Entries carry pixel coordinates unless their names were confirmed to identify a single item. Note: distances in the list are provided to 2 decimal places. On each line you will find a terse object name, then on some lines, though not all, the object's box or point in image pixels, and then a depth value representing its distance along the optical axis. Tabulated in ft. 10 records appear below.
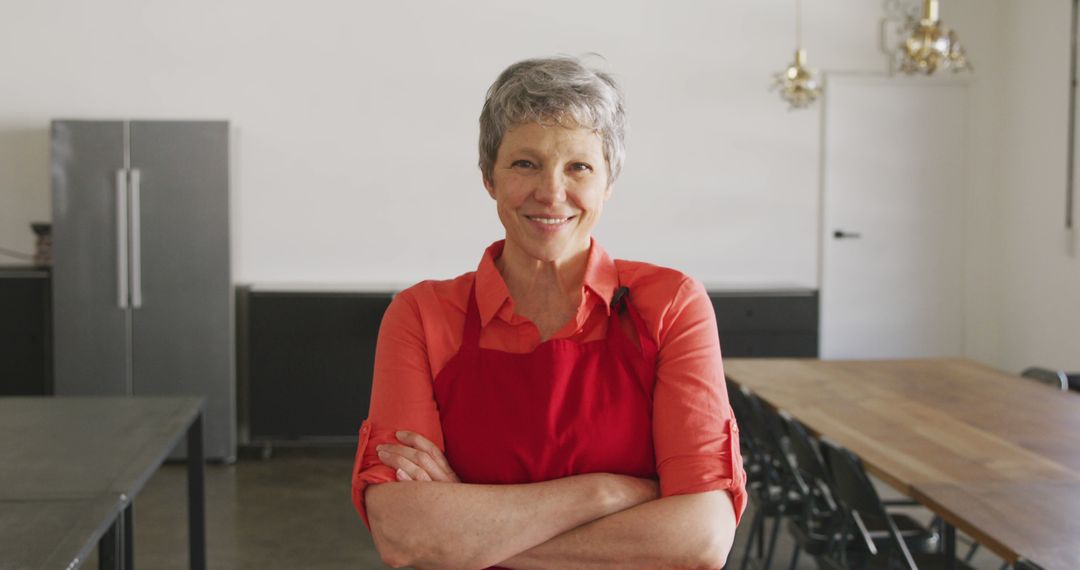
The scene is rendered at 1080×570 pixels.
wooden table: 8.11
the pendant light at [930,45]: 13.87
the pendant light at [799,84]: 18.98
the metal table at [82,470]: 7.25
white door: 23.79
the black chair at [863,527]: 10.02
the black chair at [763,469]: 13.12
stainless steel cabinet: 20.61
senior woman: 5.18
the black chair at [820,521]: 11.40
